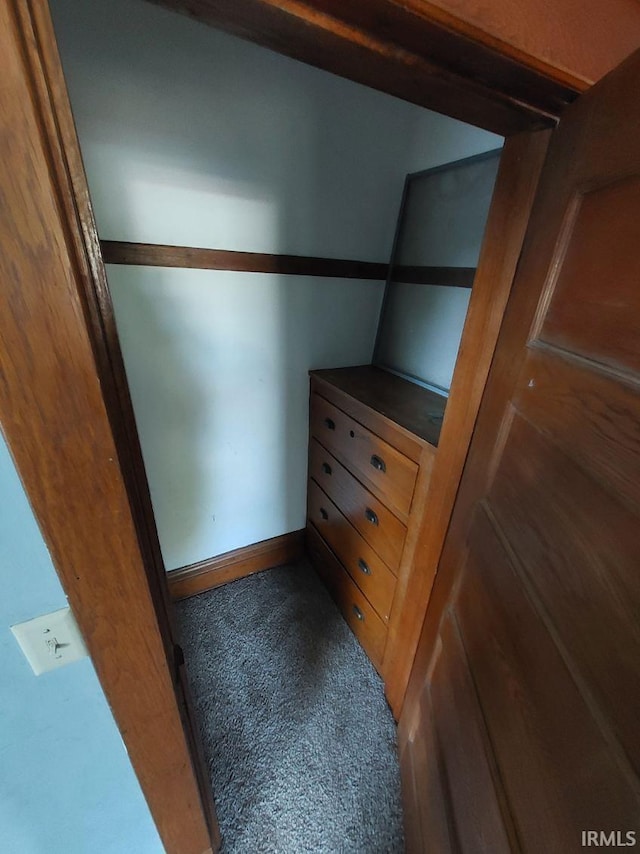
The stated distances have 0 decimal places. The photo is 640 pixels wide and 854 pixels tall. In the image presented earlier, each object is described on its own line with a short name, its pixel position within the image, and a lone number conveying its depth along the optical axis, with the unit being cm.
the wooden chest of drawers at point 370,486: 106
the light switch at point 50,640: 45
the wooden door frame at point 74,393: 30
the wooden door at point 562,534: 39
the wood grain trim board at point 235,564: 165
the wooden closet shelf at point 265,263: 110
